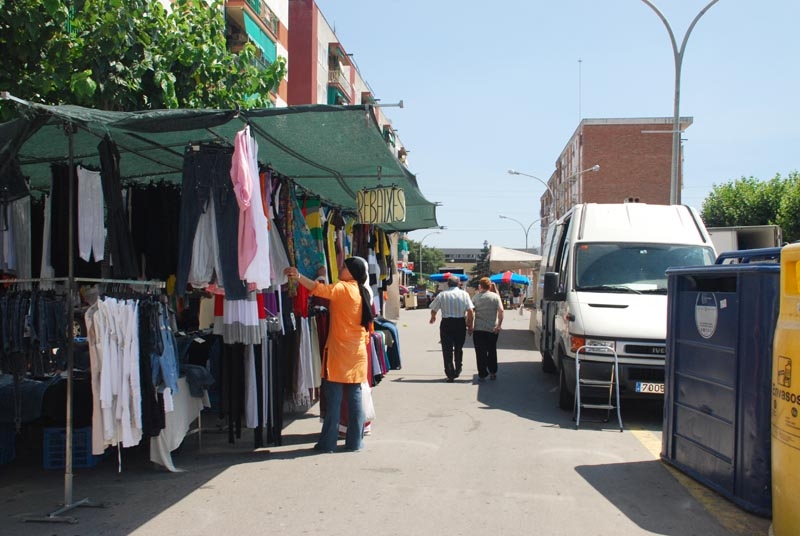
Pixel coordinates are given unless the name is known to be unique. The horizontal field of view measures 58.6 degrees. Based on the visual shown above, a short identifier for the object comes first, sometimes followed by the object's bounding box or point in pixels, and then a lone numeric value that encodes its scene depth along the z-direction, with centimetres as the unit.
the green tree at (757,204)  3594
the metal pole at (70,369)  536
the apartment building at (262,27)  2770
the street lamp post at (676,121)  1794
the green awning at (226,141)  547
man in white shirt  1217
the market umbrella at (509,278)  3825
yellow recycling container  438
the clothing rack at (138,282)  547
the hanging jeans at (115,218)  591
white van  876
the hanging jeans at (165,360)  580
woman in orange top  719
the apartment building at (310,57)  3881
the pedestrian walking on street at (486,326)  1213
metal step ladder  869
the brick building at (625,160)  7162
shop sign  962
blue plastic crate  658
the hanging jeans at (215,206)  622
